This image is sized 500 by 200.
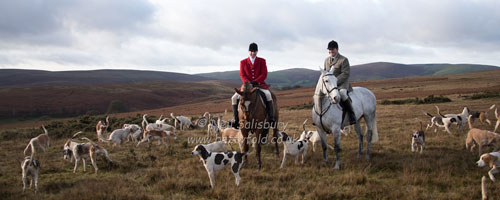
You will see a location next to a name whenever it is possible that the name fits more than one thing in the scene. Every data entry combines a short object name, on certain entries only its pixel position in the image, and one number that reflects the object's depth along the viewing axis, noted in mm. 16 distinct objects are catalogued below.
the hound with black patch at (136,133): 12282
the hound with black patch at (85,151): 8086
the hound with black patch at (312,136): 9852
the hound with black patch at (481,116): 12734
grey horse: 7004
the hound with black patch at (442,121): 11602
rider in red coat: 8339
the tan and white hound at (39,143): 9730
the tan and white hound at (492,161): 5797
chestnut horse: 6953
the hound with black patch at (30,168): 6340
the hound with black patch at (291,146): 7816
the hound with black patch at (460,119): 11648
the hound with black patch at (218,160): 6293
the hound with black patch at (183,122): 16891
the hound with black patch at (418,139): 8562
